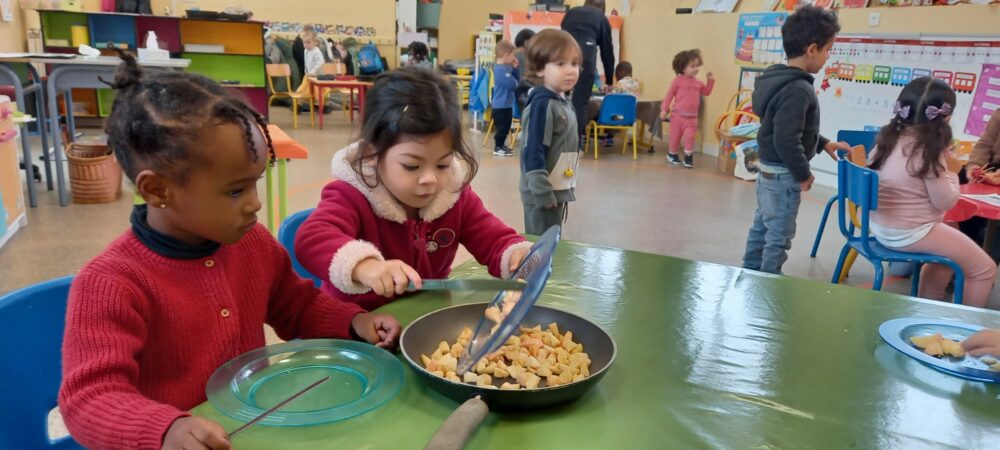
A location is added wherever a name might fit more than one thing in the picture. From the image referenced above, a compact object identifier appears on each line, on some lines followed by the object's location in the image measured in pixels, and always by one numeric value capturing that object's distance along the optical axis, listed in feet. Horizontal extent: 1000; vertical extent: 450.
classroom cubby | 23.38
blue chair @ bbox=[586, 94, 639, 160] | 20.92
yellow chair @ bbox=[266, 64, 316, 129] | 26.18
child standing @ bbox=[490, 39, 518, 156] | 21.33
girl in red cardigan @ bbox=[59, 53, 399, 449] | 2.62
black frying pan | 2.87
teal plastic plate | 2.77
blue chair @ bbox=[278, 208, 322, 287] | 5.17
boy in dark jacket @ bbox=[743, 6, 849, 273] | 9.34
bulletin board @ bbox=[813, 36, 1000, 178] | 14.08
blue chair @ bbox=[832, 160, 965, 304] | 8.24
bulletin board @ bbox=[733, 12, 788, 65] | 19.34
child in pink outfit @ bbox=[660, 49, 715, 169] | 20.88
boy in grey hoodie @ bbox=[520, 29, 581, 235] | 8.15
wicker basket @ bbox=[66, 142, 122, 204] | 13.50
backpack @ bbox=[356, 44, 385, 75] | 31.81
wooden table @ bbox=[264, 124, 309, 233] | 8.65
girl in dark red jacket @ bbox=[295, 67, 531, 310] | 4.02
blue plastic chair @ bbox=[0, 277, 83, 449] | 3.34
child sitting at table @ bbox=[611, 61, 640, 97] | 23.11
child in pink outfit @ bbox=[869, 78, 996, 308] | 8.39
